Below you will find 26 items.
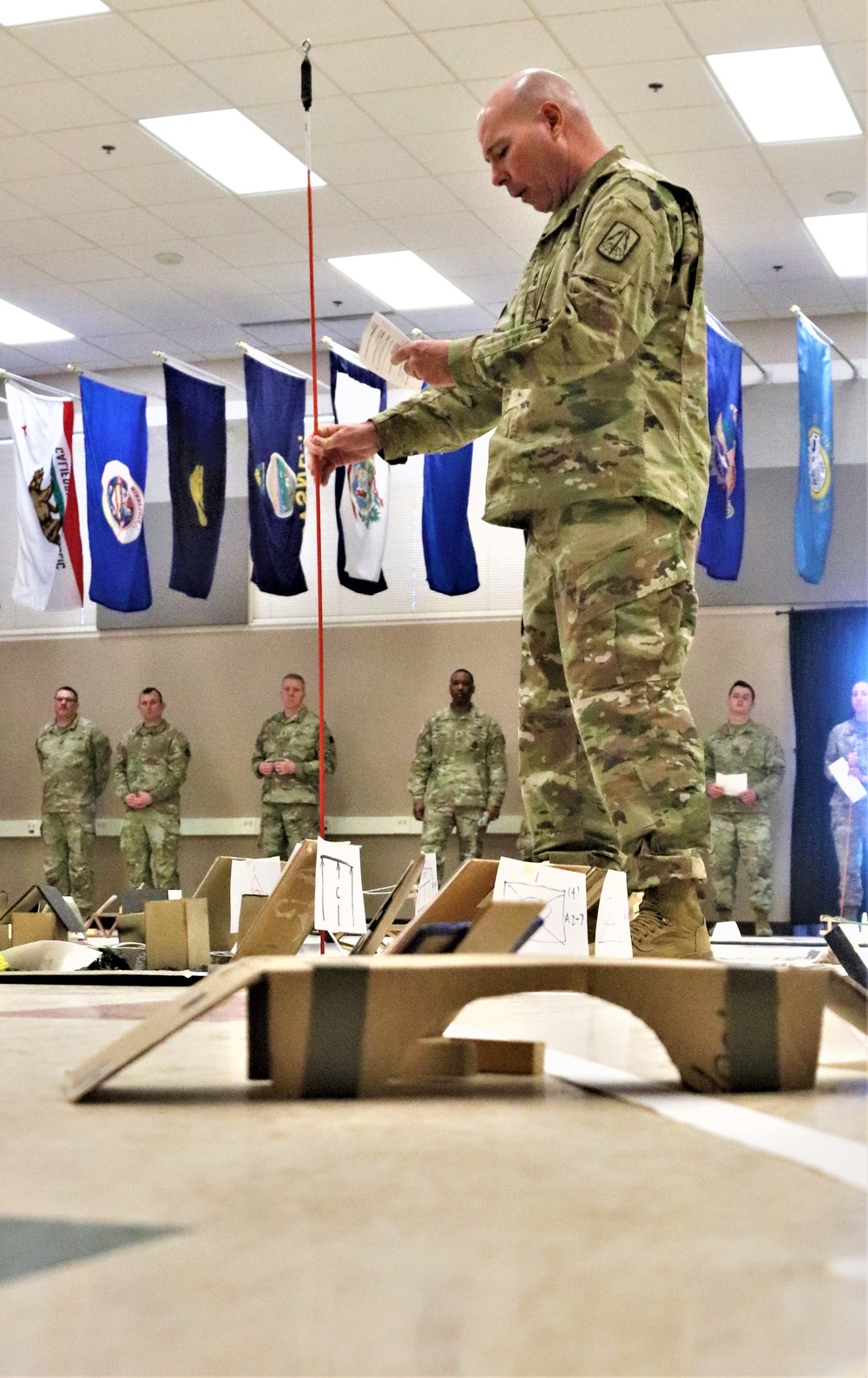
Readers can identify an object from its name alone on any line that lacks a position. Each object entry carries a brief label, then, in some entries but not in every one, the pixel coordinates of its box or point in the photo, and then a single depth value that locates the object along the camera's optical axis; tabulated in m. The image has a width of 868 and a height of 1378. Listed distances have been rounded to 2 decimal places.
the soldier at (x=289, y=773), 11.95
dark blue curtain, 11.12
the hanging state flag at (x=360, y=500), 9.70
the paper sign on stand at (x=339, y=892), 2.53
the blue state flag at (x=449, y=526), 10.68
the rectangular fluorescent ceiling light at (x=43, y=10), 7.07
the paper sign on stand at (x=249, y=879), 3.42
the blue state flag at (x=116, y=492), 10.52
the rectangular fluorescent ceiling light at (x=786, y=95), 7.60
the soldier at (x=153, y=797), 12.39
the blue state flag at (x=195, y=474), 10.27
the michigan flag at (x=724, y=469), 9.94
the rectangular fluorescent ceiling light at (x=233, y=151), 8.34
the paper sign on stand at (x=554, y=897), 2.13
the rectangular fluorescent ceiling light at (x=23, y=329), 11.65
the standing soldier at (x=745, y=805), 11.08
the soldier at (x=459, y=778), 11.55
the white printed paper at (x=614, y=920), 2.40
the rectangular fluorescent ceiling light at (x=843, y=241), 9.62
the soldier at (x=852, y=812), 10.75
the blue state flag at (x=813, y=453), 9.97
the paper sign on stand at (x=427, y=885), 2.91
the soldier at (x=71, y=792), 12.70
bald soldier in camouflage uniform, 2.57
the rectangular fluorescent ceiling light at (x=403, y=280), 10.38
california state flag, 10.44
